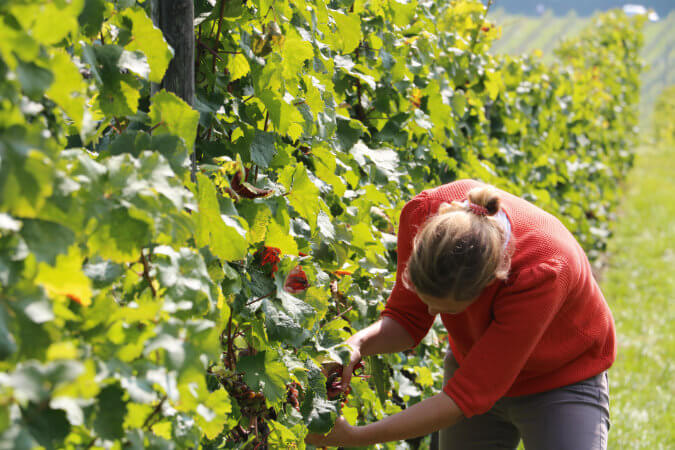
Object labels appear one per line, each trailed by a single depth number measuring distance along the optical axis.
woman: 4.25
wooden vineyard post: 3.91
